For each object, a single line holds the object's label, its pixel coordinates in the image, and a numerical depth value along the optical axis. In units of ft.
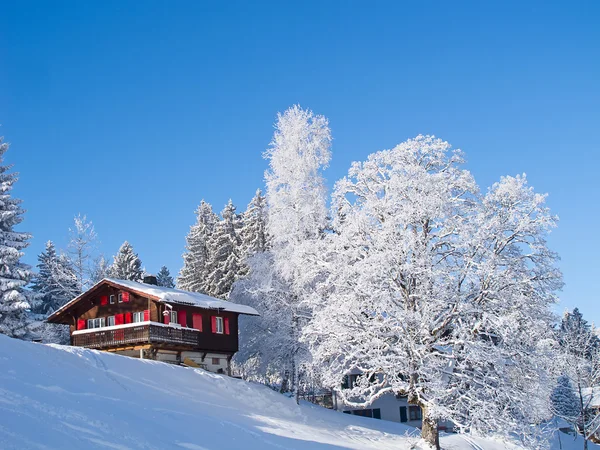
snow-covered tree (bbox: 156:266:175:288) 258.02
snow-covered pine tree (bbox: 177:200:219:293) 216.13
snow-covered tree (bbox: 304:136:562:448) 83.25
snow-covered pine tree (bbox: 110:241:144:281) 222.28
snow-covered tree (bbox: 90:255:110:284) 169.17
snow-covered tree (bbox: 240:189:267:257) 170.71
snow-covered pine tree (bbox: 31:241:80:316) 168.45
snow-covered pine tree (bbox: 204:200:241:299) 195.52
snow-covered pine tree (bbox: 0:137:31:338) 123.44
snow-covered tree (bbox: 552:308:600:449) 159.74
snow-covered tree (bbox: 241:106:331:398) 119.85
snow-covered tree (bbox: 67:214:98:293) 168.66
